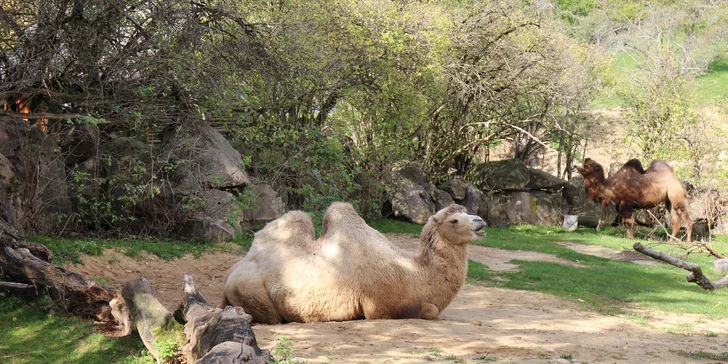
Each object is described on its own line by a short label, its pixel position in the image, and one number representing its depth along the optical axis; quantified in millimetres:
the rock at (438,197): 22061
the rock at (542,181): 25234
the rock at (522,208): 24156
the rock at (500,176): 24500
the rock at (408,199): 20984
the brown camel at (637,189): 21609
